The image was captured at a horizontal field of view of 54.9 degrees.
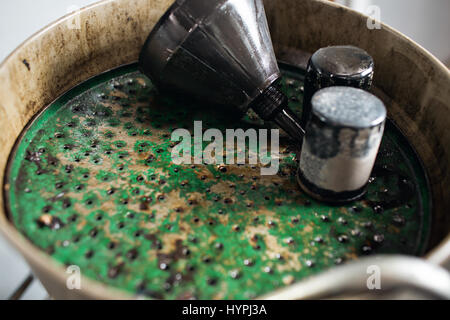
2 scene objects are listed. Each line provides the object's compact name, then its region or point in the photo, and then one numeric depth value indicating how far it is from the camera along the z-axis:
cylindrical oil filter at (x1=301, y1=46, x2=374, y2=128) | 0.66
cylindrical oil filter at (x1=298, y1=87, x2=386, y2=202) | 0.55
